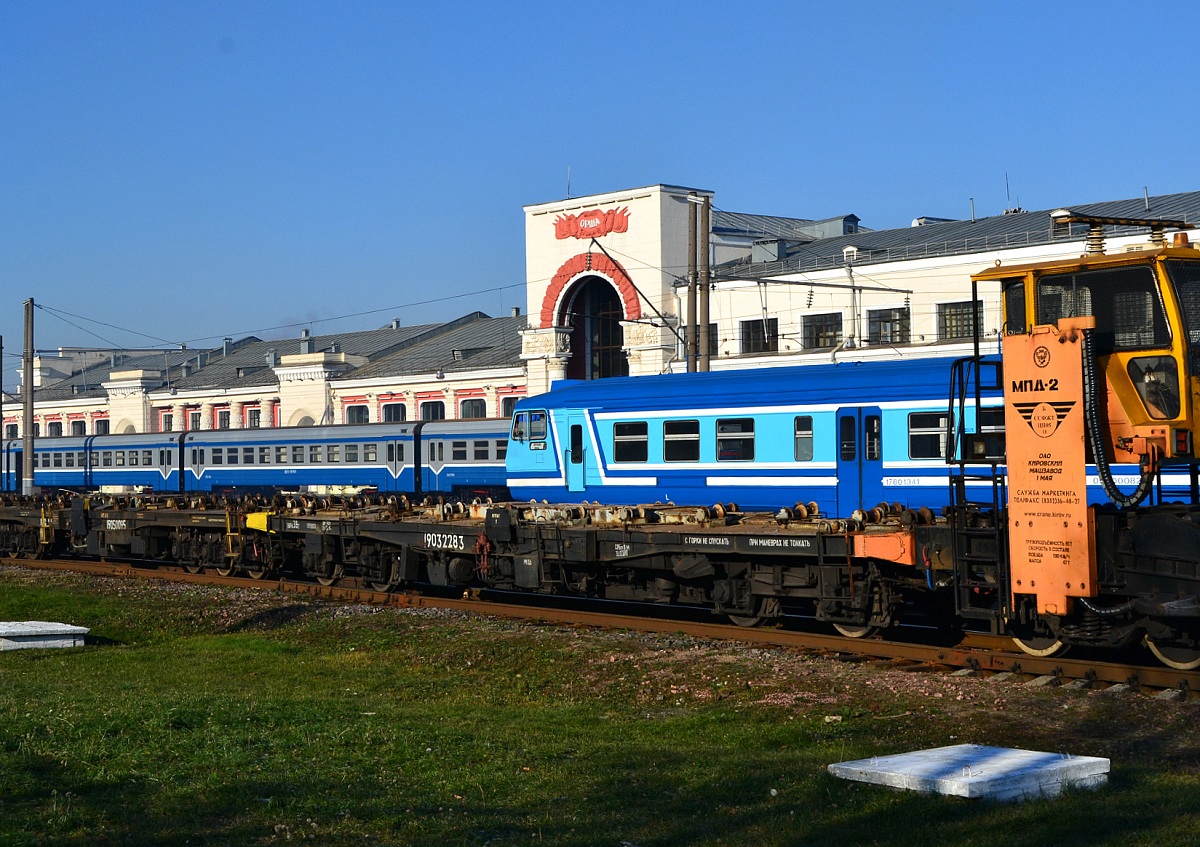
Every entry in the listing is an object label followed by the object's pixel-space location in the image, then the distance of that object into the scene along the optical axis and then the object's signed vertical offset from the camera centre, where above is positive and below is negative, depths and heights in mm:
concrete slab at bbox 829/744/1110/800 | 8227 -2066
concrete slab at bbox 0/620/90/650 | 17406 -2231
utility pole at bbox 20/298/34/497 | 48156 +2390
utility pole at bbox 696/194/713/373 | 35312 +4607
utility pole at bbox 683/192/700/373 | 36194 +4242
